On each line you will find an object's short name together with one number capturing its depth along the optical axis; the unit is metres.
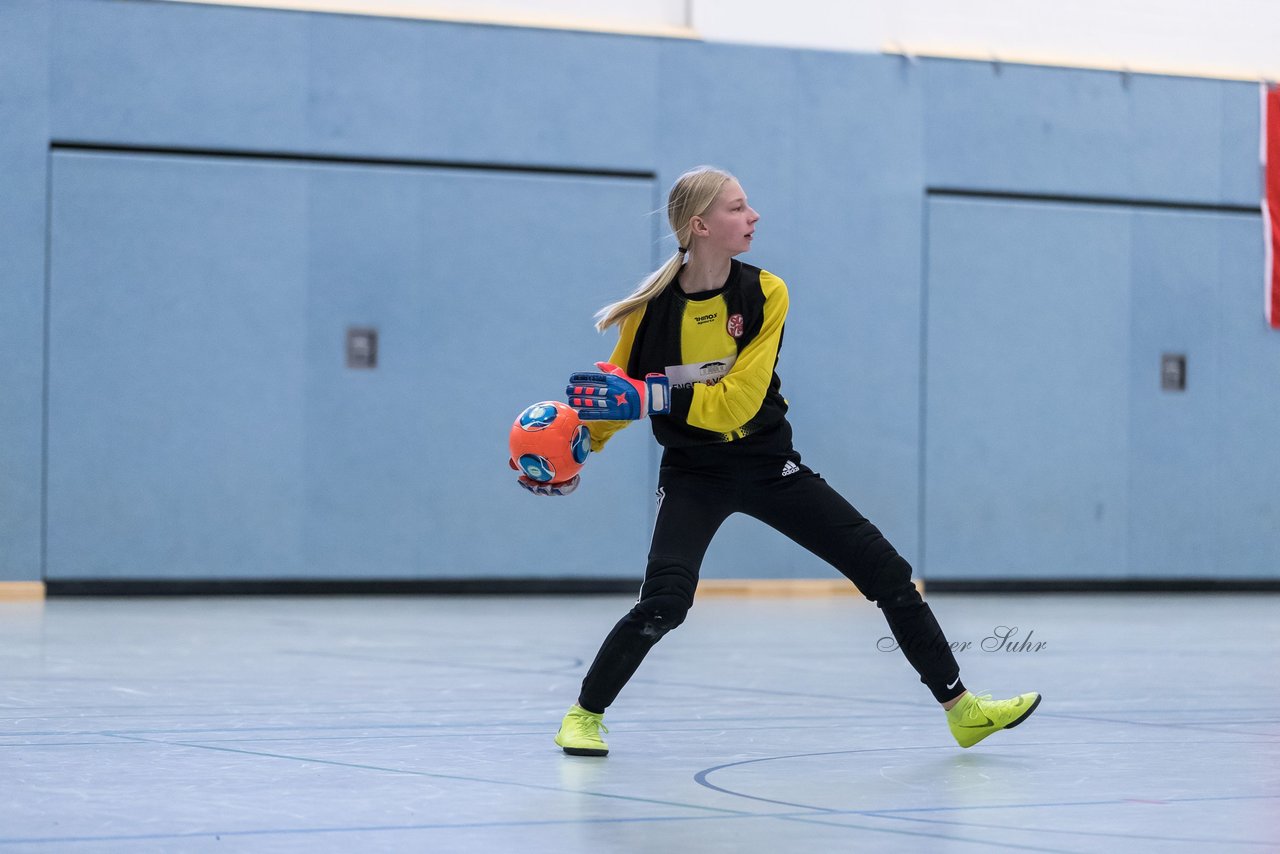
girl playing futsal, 9.29
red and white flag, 27.02
